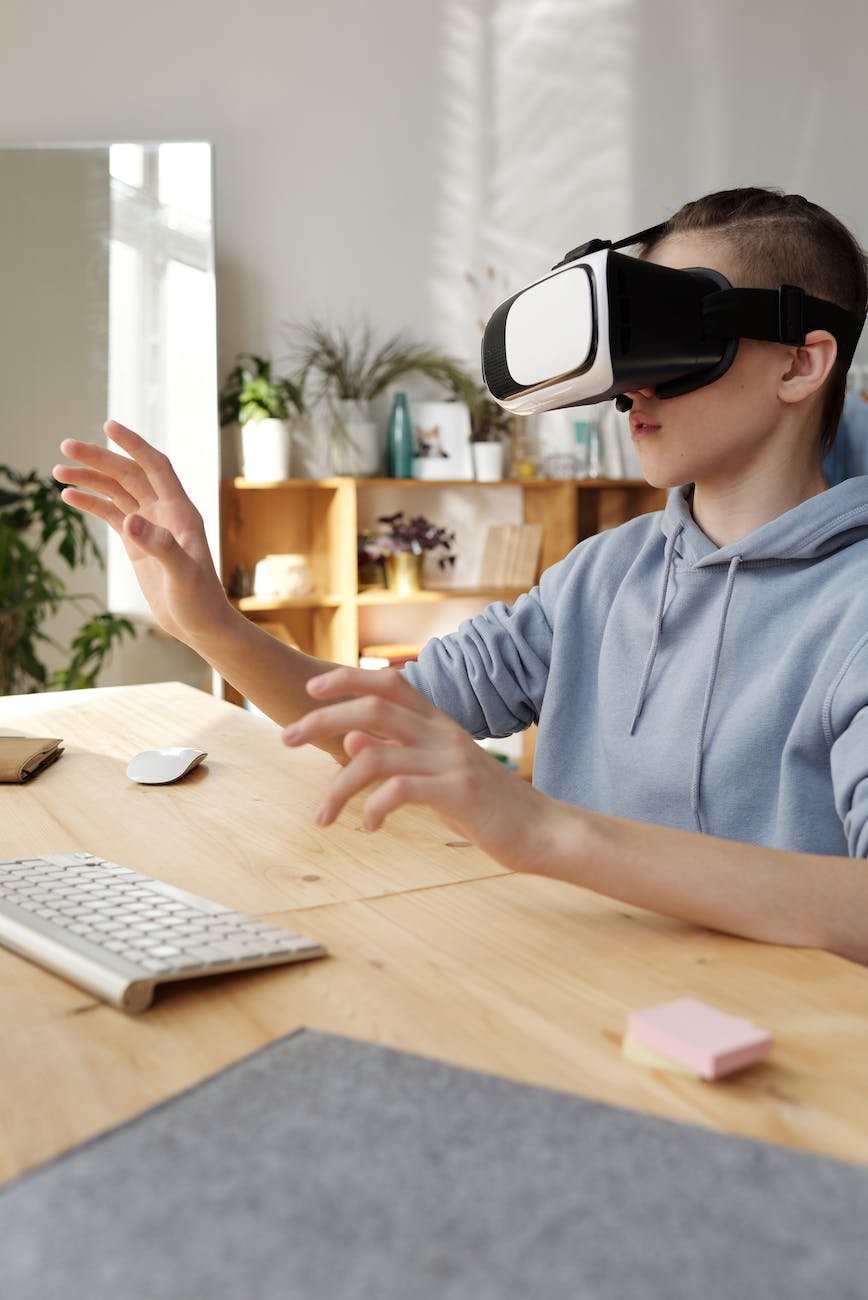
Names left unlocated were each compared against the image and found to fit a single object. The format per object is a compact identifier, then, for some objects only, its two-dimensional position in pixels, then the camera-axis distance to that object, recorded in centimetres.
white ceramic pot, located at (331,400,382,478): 384
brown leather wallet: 139
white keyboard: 76
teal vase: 388
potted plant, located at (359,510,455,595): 390
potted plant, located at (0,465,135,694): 345
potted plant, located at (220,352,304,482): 371
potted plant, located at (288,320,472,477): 385
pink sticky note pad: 65
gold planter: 391
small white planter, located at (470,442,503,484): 399
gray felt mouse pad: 48
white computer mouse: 138
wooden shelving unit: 381
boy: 121
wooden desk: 64
